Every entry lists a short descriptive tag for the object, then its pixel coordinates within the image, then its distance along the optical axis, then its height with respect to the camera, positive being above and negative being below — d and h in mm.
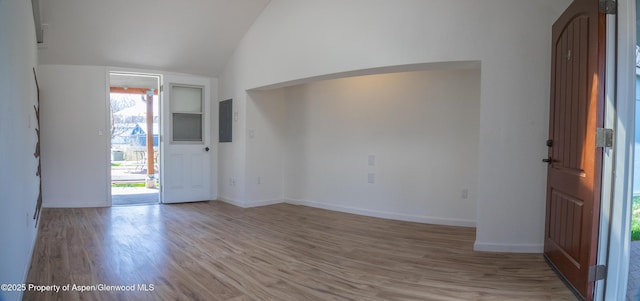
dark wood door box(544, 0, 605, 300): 2061 +4
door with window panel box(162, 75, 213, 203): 5594 -20
